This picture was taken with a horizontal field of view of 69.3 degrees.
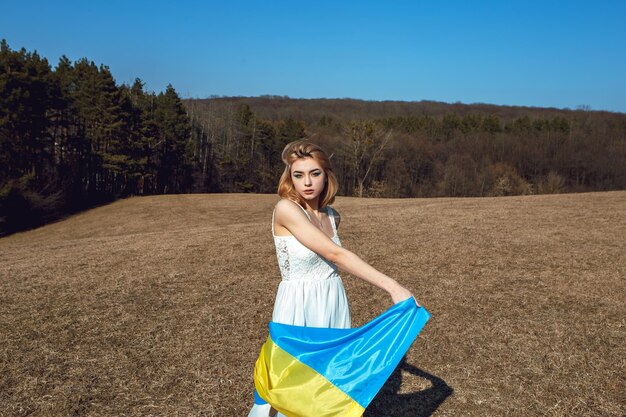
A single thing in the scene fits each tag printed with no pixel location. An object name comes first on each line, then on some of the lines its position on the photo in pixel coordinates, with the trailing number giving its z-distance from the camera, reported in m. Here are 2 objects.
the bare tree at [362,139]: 59.12
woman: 2.85
